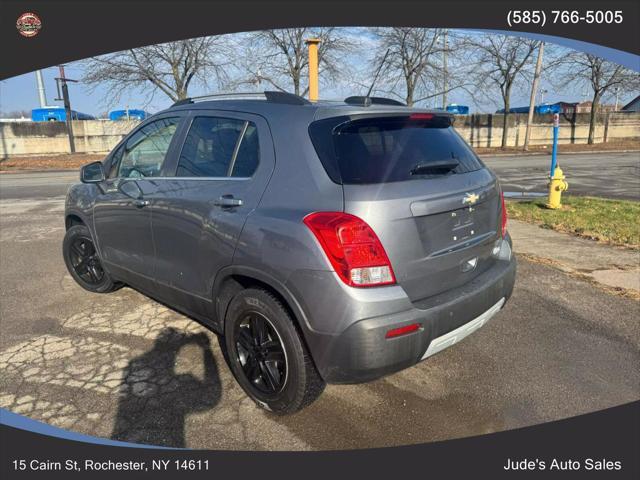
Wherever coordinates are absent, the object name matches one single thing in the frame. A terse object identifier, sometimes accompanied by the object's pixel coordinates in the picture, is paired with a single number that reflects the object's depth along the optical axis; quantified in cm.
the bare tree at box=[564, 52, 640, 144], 3134
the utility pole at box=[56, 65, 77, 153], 2645
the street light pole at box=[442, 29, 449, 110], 2690
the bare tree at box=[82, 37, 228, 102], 2477
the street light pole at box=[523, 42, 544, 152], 2639
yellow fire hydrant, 812
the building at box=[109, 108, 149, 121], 3173
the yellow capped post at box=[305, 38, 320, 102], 1391
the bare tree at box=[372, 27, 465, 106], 2666
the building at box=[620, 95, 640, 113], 3759
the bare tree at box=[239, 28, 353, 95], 2591
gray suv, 230
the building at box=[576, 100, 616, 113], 5204
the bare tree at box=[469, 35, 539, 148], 2984
